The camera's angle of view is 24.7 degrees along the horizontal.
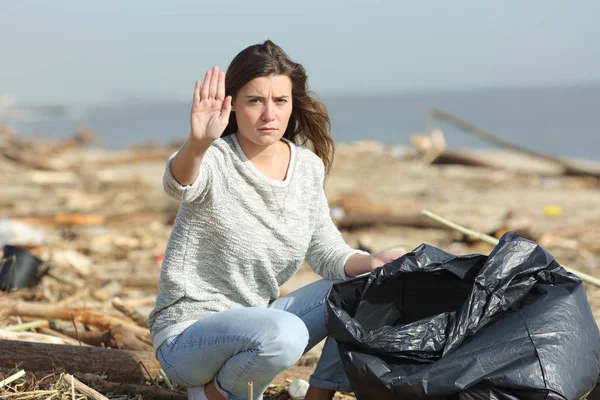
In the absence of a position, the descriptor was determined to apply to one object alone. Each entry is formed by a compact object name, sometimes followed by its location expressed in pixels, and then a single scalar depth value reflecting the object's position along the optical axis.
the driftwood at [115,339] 6.66
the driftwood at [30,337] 6.57
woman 4.98
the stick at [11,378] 5.18
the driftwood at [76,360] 6.00
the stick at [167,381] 6.05
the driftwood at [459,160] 26.61
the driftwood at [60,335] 6.84
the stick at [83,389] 5.12
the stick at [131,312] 7.47
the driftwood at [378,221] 15.06
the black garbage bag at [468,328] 4.51
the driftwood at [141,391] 5.74
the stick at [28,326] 6.97
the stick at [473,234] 6.66
